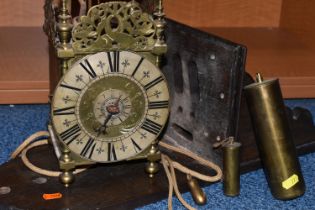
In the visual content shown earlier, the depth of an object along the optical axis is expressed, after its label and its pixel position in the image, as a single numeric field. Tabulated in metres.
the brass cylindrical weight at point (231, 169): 1.13
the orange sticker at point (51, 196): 1.08
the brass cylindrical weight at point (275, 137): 1.12
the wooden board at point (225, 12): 1.73
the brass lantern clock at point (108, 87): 1.05
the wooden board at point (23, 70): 1.41
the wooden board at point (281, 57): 1.51
